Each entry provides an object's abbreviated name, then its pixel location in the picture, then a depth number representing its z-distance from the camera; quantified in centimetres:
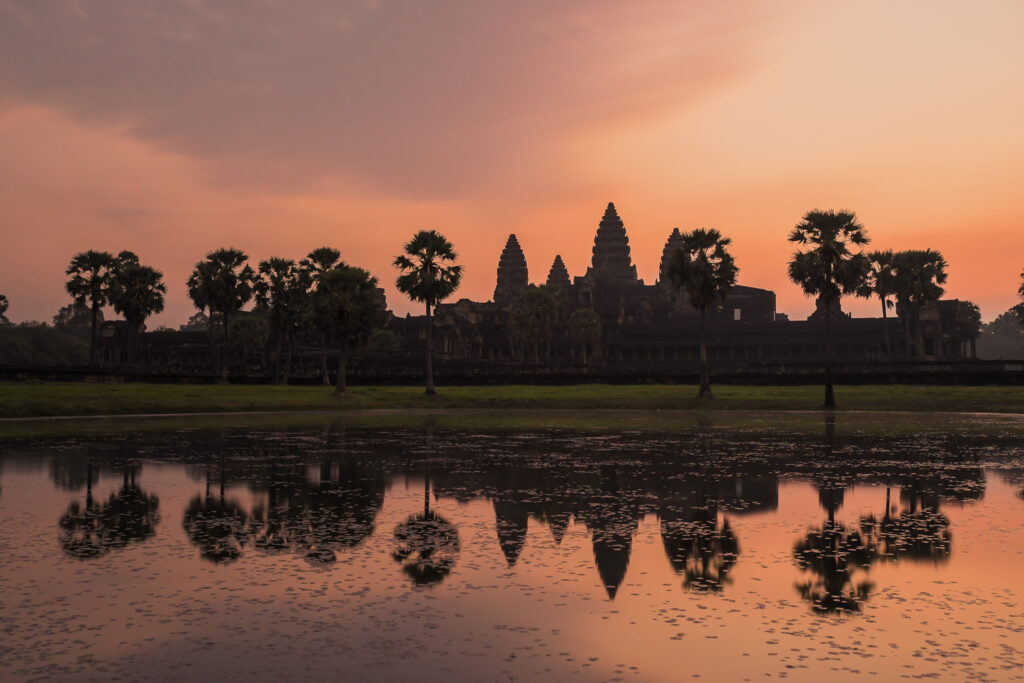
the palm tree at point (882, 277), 8919
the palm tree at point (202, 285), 8181
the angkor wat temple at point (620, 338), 10375
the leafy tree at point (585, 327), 11438
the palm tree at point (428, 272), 6650
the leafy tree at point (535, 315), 10875
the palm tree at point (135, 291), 8519
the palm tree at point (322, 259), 8212
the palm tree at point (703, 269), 6191
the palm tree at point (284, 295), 8181
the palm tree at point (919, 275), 8825
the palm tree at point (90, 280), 8300
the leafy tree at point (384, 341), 12642
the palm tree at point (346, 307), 6756
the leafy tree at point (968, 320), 10688
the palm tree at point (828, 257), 5666
